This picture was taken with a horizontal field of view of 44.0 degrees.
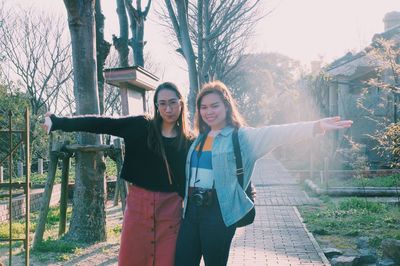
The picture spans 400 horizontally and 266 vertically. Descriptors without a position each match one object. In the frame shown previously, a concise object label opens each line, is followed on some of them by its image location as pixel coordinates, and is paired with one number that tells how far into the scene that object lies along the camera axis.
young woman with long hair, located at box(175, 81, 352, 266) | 3.46
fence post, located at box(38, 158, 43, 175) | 21.59
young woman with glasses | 3.75
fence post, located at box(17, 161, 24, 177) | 21.05
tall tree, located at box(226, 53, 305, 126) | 50.91
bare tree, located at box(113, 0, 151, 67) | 13.16
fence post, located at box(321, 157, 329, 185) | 15.03
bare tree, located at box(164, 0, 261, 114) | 12.11
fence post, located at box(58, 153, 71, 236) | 6.89
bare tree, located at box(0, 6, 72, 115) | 26.03
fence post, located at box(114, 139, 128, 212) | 6.63
